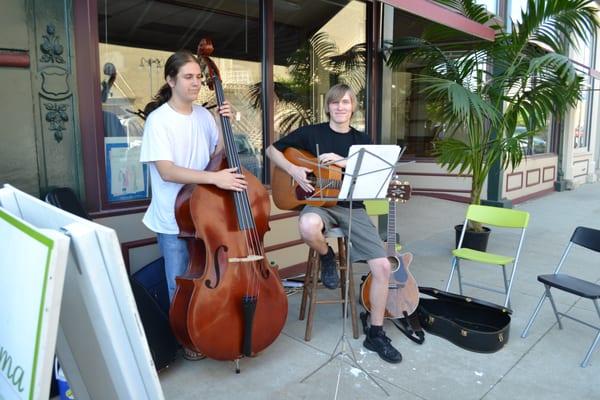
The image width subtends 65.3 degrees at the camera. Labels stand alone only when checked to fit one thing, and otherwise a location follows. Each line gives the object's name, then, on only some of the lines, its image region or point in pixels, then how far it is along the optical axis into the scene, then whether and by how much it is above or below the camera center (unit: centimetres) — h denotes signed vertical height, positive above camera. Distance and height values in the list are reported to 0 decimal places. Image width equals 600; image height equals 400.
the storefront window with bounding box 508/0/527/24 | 740 +203
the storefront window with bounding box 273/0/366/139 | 436 +80
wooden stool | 284 -93
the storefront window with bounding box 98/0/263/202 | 305 +58
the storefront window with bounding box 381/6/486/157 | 797 +33
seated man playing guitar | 271 -48
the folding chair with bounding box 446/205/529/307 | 320 -62
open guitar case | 275 -117
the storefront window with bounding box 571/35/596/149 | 1045 +52
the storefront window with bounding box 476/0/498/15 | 699 +195
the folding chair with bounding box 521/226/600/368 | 265 -88
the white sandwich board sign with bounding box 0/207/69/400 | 78 -30
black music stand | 214 -17
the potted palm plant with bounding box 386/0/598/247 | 430 +55
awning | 320 +92
